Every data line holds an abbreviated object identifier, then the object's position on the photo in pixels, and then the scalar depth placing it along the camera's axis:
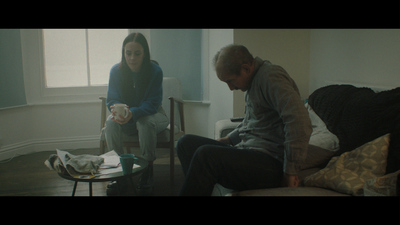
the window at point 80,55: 3.73
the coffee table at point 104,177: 1.74
